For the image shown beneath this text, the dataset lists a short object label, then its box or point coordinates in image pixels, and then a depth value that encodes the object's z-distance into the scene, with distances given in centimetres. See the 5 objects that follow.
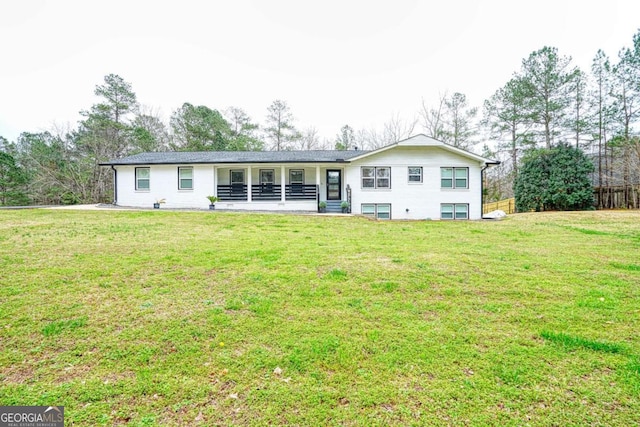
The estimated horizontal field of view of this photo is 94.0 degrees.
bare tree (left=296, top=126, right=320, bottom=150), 3419
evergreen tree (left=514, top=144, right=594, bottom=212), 1966
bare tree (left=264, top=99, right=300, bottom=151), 3297
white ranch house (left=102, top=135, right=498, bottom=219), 1689
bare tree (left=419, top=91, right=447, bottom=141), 2905
